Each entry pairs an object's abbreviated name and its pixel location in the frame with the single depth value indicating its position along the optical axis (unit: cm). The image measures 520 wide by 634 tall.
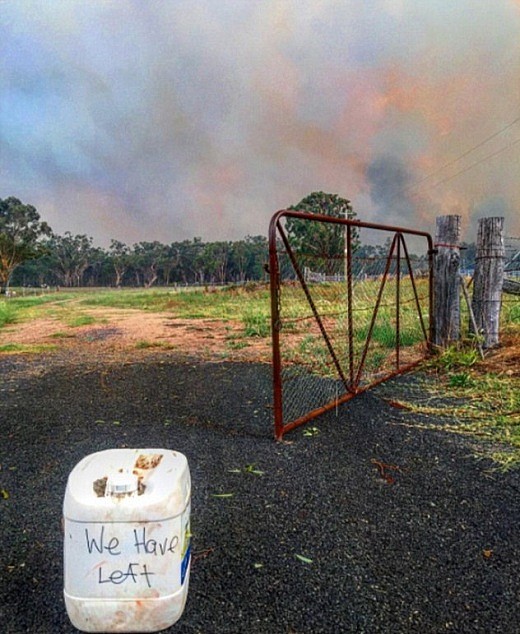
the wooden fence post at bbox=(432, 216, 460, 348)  500
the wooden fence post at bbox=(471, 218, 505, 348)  484
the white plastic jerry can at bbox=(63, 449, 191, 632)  127
